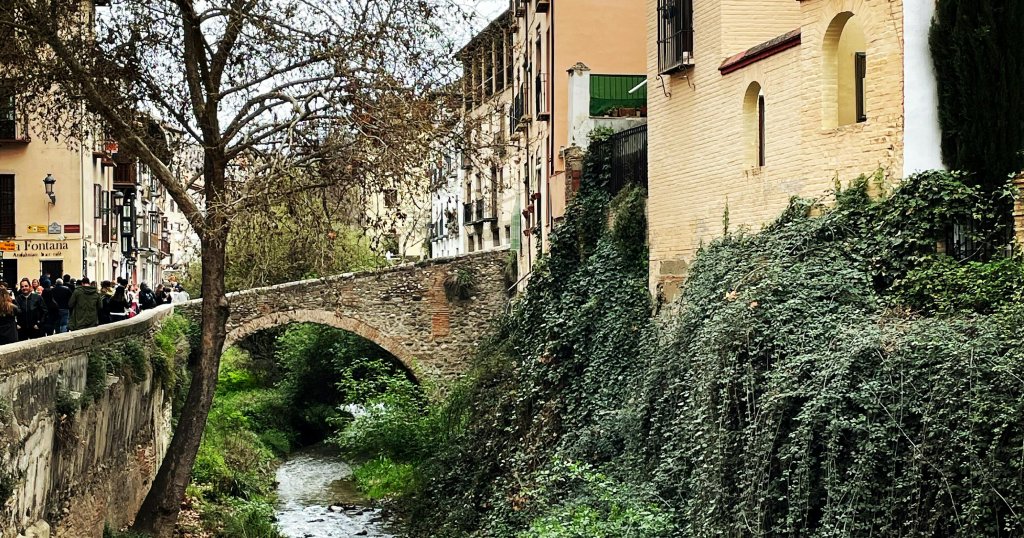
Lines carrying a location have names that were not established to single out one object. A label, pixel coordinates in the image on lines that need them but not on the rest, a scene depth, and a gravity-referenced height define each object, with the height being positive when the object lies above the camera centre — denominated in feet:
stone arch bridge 94.84 -3.03
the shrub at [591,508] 37.68 -8.31
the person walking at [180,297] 96.68 -1.87
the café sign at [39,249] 94.68 +2.07
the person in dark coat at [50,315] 56.13 -1.86
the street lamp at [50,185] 90.63 +6.93
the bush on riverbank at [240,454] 67.10 -13.00
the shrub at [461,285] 96.89 -1.12
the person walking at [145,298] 84.48 -1.70
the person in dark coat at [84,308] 54.49 -1.51
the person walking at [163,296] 97.09 -1.83
